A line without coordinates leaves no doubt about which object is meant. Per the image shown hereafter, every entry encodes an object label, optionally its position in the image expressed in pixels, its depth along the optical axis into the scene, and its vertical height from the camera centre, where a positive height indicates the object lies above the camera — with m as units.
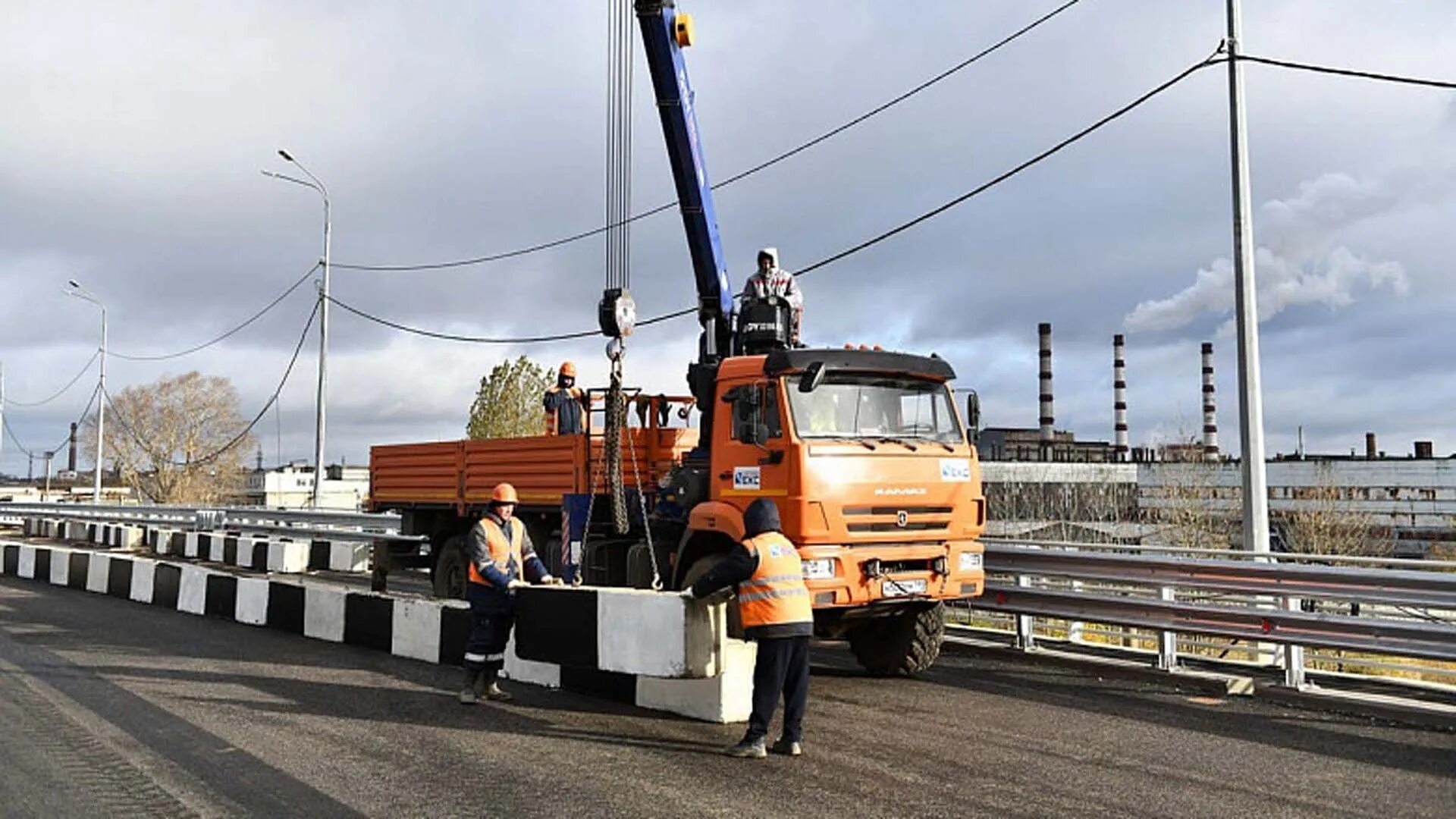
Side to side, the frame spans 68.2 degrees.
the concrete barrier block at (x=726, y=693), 7.50 -1.39
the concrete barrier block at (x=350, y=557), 18.72 -1.11
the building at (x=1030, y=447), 68.75 +3.58
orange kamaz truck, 8.23 +0.14
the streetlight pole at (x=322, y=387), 26.17 +2.76
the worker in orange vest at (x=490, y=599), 8.11 -0.80
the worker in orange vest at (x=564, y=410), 12.50 +1.00
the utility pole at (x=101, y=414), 41.12 +2.99
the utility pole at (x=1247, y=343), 10.82 +1.65
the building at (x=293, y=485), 79.12 +0.67
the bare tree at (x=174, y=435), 63.06 +3.37
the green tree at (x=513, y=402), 37.75 +3.27
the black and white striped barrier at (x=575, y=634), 7.39 -1.17
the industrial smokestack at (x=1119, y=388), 66.81 +6.99
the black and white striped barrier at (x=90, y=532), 25.33 -1.08
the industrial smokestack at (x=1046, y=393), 64.94 +6.54
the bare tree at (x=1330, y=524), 38.41 -0.81
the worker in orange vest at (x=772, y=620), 6.60 -0.75
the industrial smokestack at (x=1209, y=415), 64.76 +5.34
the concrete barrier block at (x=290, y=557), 18.95 -1.13
